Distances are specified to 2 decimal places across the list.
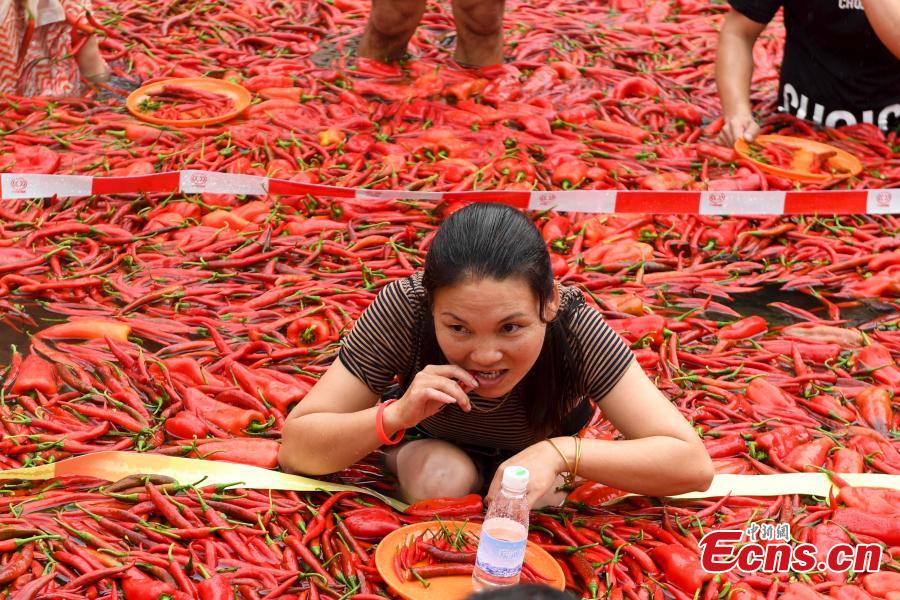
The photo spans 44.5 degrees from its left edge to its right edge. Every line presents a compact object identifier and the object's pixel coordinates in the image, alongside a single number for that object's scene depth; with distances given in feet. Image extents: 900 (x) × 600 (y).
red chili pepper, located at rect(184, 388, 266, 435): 10.73
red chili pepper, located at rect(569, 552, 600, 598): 8.66
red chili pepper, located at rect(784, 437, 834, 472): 10.67
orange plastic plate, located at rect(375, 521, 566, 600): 8.30
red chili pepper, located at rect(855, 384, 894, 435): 11.50
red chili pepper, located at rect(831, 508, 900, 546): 9.53
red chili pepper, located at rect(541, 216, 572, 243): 15.19
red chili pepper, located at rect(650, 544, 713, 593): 8.84
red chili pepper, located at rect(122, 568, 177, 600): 8.16
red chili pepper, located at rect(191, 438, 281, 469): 10.06
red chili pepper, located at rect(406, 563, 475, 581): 8.48
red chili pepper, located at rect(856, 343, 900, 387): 12.27
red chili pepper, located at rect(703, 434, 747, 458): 10.90
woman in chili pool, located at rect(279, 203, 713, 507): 7.94
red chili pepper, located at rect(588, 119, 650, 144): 18.52
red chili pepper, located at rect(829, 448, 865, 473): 10.61
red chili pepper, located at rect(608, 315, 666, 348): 12.75
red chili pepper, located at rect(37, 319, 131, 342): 12.14
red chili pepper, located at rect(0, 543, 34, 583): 8.21
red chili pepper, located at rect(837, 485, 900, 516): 9.85
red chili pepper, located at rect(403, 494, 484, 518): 9.12
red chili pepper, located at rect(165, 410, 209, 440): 10.55
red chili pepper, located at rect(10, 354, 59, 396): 11.10
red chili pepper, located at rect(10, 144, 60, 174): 16.29
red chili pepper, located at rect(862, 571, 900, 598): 8.84
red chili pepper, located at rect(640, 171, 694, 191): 16.79
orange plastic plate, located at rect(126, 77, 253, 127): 17.72
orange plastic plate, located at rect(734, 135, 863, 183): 16.99
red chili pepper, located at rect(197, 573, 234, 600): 8.24
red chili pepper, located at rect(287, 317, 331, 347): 12.52
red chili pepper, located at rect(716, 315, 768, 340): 13.14
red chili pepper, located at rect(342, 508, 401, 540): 9.21
